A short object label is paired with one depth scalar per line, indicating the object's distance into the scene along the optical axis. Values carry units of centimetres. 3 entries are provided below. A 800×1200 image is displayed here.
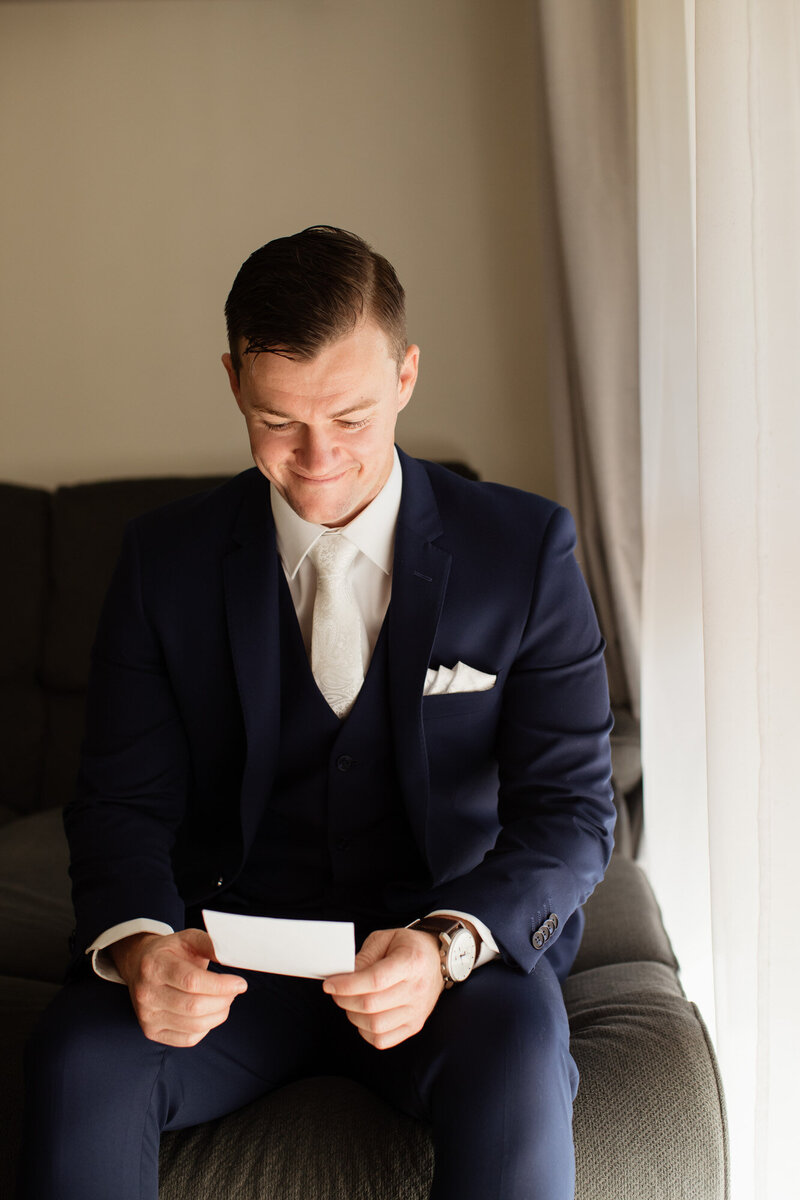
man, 113
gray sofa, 117
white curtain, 118
